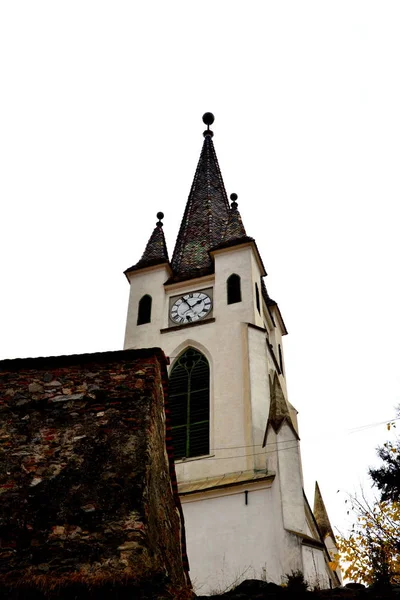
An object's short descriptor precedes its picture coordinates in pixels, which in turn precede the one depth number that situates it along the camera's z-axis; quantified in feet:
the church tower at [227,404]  56.95
